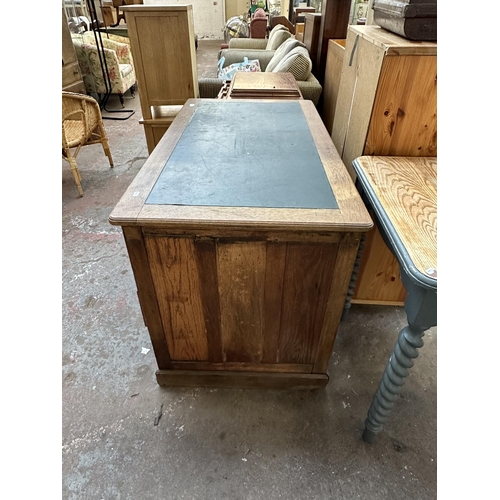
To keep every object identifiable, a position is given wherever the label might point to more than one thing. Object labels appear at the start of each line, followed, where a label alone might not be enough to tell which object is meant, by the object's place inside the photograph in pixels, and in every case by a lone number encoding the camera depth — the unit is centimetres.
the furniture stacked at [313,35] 279
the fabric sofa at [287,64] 240
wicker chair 233
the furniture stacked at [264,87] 191
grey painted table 75
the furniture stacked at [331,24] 245
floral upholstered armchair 411
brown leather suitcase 99
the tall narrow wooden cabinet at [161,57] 212
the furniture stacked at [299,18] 399
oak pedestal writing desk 86
